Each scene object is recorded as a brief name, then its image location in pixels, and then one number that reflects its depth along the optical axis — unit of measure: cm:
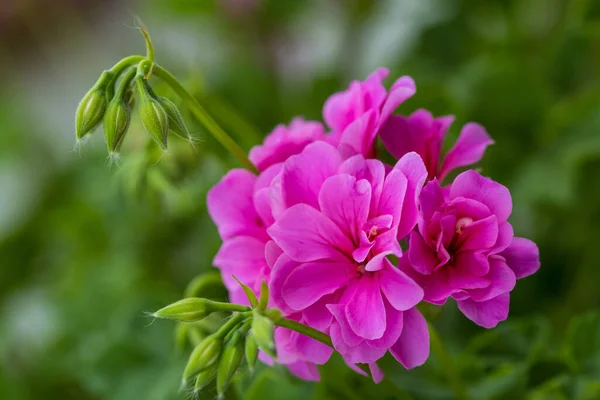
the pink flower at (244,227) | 48
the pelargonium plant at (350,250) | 45
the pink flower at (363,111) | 47
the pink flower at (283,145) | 48
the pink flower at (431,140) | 48
